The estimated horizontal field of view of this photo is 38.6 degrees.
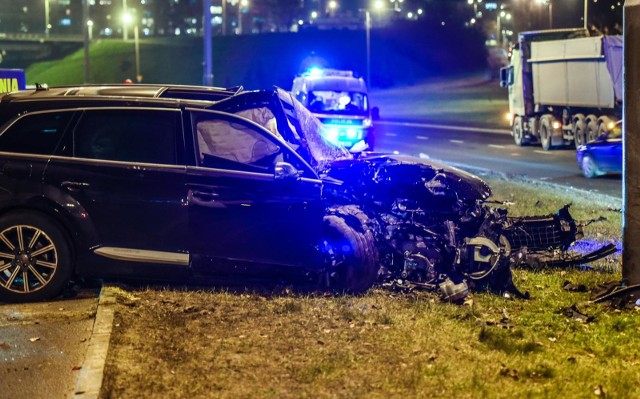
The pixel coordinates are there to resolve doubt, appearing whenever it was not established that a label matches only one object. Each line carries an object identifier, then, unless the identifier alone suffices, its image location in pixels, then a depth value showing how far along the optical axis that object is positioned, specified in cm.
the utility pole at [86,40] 4445
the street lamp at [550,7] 5028
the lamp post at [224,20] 7591
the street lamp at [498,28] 10522
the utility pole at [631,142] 752
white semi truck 2730
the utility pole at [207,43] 2297
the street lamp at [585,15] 4041
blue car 1962
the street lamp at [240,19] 11298
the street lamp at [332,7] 13038
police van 2319
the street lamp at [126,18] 8337
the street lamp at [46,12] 7146
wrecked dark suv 748
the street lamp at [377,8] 6172
